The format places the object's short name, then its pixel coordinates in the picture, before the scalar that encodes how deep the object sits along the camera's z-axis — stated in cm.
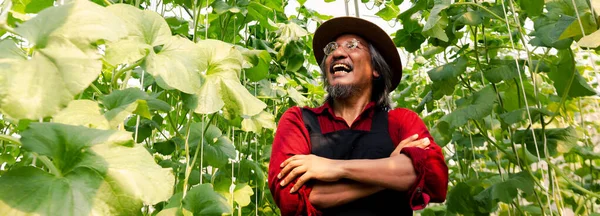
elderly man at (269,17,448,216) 106
